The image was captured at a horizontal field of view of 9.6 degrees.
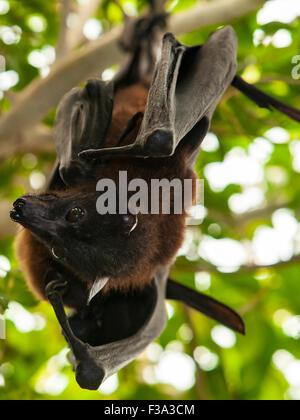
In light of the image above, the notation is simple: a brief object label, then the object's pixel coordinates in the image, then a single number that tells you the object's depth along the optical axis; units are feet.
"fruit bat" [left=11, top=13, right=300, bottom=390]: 2.95
